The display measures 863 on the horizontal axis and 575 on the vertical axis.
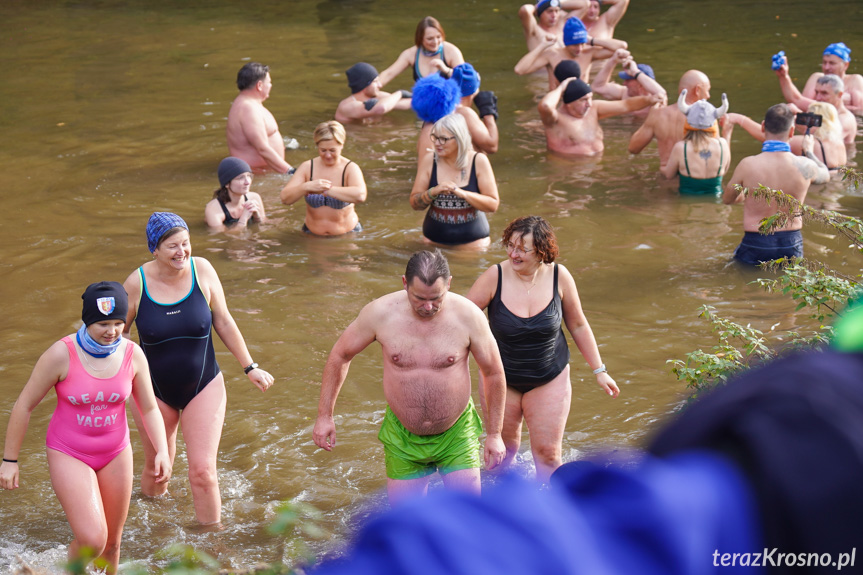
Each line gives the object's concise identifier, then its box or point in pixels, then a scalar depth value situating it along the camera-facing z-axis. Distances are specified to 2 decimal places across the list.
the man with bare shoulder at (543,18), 15.87
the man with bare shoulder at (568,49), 14.64
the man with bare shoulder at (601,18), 16.44
